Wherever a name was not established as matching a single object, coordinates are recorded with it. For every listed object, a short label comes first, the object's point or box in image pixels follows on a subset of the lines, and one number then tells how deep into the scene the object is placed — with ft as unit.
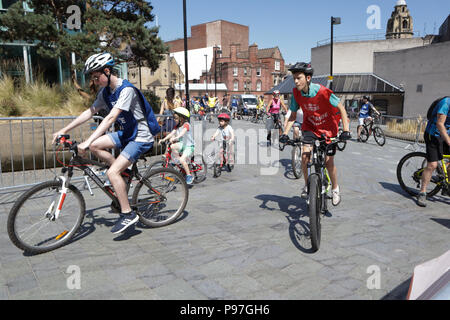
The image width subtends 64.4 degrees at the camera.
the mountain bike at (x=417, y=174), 18.66
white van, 105.81
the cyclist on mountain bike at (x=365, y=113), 48.65
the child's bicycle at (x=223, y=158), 25.41
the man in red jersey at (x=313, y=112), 14.33
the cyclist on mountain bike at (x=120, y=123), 12.53
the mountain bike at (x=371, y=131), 45.98
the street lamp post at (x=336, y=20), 73.26
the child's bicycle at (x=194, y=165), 21.75
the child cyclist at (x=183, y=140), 21.57
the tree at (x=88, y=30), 43.32
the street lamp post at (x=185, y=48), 40.14
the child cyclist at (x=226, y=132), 25.75
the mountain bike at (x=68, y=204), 11.55
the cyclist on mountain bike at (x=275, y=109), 45.50
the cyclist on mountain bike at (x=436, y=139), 16.97
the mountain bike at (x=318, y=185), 12.01
